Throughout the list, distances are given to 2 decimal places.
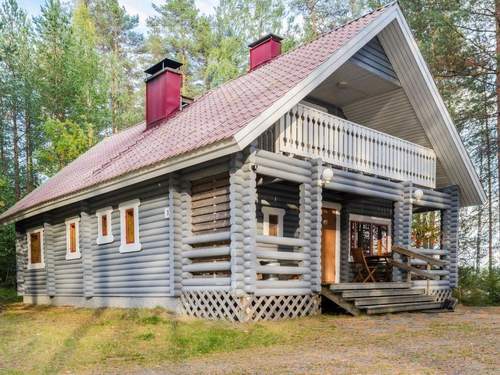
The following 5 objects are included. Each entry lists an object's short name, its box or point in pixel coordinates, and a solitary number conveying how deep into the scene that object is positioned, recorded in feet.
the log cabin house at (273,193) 29.45
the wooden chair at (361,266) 39.32
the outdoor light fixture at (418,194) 40.26
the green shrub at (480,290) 48.26
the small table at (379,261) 38.47
